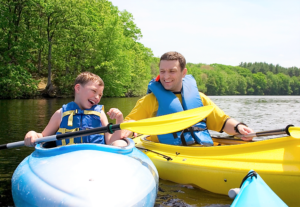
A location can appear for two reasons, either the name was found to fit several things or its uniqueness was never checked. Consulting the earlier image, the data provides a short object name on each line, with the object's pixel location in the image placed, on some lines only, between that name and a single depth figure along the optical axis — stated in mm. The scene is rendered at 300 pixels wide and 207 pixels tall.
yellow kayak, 2379
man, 3398
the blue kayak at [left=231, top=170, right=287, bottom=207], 1829
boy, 2736
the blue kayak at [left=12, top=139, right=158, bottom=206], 1713
